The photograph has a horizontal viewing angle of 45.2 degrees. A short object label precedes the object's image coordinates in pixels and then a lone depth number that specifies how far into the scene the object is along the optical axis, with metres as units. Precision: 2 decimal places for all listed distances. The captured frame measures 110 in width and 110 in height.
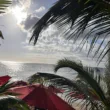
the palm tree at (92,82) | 2.49
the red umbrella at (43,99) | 3.53
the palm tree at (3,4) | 1.03
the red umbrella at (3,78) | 4.47
